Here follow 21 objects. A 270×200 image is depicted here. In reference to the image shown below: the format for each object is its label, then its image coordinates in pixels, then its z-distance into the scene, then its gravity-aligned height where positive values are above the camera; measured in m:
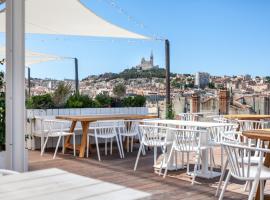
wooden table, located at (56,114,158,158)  6.72 -0.34
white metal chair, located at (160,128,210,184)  4.85 -0.57
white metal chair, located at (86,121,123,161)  6.70 -0.61
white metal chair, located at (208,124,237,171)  5.46 -0.48
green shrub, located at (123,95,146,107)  9.27 +0.00
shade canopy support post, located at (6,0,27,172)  4.55 +0.23
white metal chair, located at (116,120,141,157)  7.14 -0.53
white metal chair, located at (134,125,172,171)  5.36 -0.53
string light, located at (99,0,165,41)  7.19 +1.81
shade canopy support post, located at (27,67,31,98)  14.90 +1.10
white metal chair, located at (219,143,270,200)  3.17 -0.60
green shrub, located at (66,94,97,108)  8.46 -0.02
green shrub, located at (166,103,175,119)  9.51 -0.29
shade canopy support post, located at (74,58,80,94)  13.18 +1.03
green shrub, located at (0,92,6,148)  5.08 -0.30
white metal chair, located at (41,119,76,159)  6.93 -0.55
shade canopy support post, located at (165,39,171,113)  9.38 +0.73
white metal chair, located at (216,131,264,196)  4.00 -0.54
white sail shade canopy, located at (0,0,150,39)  6.83 +1.68
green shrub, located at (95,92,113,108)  8.95 +0.02
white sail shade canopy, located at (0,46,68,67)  11.92 +1.53
